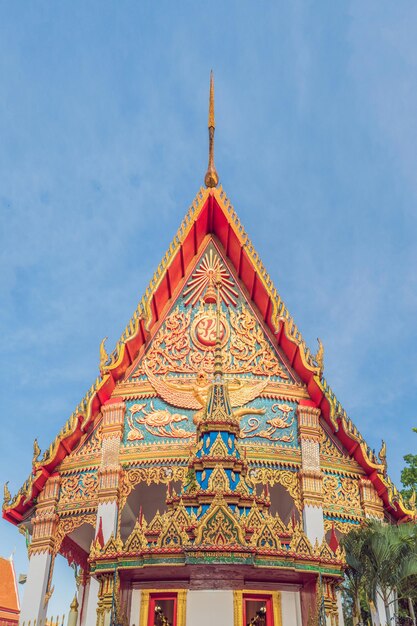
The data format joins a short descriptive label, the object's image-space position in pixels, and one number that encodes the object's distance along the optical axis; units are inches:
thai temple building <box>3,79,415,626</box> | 459.8
